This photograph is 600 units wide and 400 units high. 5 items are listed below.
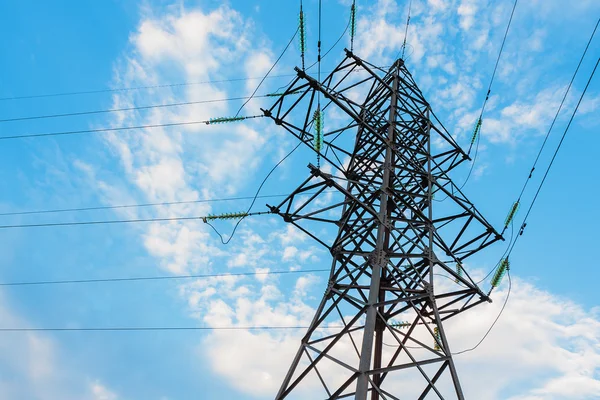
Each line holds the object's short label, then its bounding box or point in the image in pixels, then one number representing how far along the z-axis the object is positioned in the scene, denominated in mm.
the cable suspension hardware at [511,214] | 12144
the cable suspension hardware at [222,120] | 13471
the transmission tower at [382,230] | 8164
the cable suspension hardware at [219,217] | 12070
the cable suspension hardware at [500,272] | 11106
